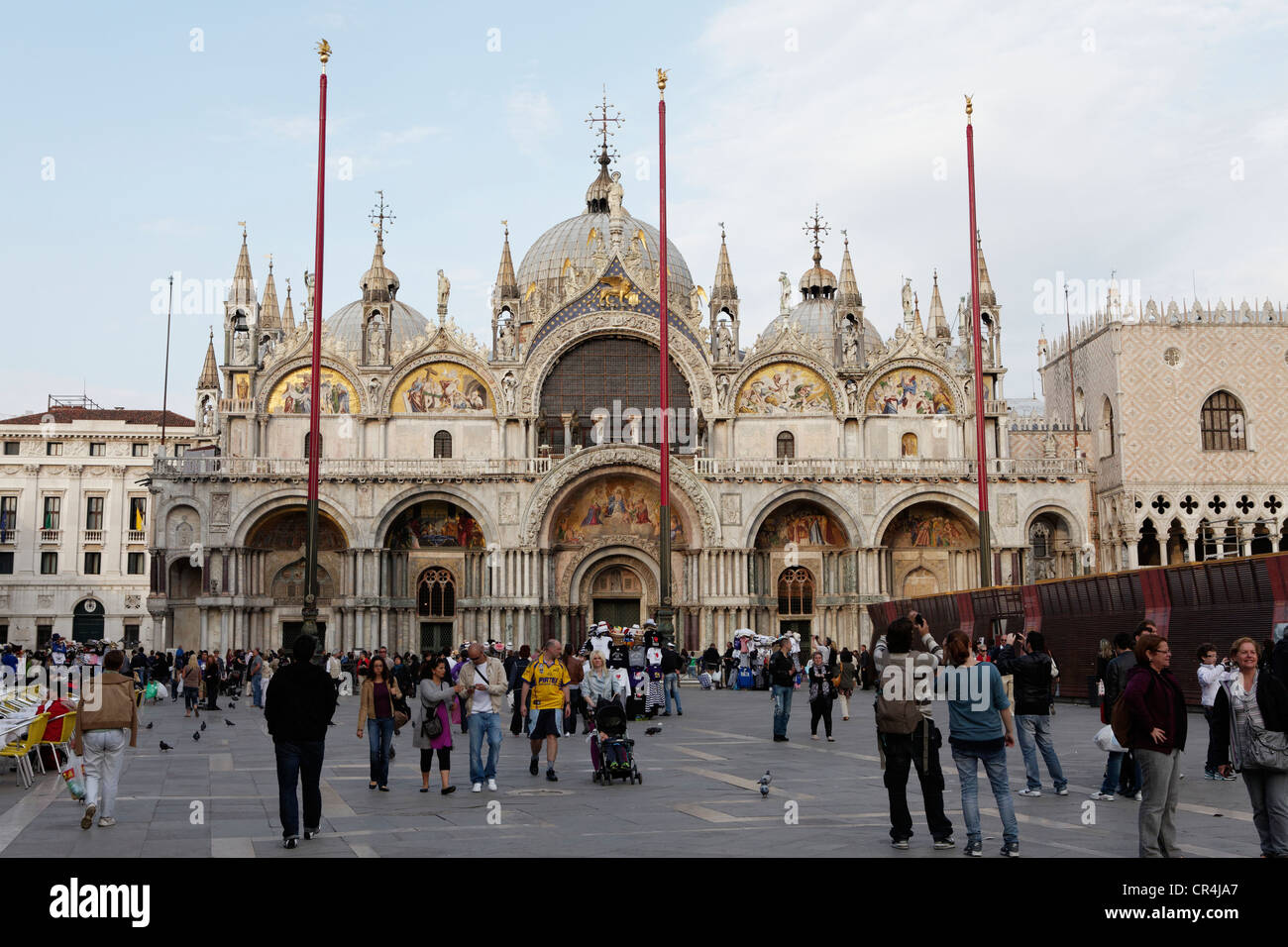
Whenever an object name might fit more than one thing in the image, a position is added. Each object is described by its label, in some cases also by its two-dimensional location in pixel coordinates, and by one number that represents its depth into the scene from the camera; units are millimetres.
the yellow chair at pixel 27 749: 15375
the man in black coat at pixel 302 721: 11305
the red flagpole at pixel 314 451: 30234
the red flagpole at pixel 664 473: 31547
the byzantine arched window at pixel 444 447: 49094
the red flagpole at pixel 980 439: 36438
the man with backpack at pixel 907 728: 10445
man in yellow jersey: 16047
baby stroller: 15102
